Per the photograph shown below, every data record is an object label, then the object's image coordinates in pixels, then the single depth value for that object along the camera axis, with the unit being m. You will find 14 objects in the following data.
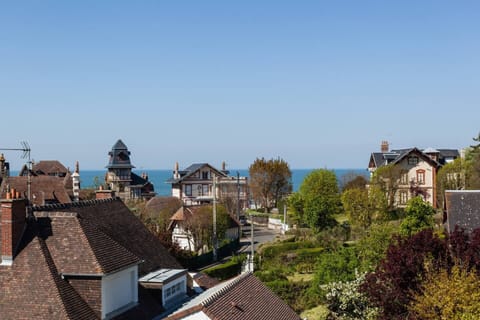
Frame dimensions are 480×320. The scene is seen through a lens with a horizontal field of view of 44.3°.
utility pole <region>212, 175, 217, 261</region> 48.02
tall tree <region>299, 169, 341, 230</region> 57.28
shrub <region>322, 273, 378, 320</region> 25.79
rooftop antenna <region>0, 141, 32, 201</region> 22.36
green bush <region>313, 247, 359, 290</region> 30.45
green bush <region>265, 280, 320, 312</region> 31.42
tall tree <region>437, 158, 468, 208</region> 65.19
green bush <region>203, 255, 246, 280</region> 37.77
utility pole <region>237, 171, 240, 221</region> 70.59
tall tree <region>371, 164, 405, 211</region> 61.84
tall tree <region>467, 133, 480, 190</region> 56.84
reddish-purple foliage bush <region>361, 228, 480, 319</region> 20.95
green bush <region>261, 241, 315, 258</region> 44.06
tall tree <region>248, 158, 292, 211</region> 85.69
